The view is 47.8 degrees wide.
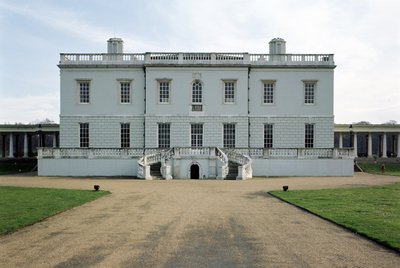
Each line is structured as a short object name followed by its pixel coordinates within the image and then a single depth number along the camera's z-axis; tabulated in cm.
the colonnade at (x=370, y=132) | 6762
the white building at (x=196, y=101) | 4391
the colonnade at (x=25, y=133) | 6475
